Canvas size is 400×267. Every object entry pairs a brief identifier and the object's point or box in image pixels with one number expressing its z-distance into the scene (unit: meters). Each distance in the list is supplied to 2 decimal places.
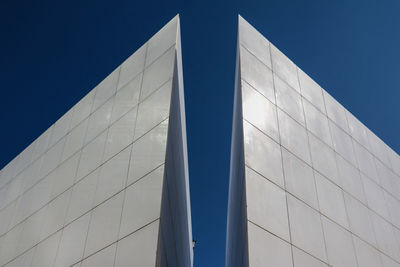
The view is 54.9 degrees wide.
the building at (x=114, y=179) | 7.58
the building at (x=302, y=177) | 7.62
